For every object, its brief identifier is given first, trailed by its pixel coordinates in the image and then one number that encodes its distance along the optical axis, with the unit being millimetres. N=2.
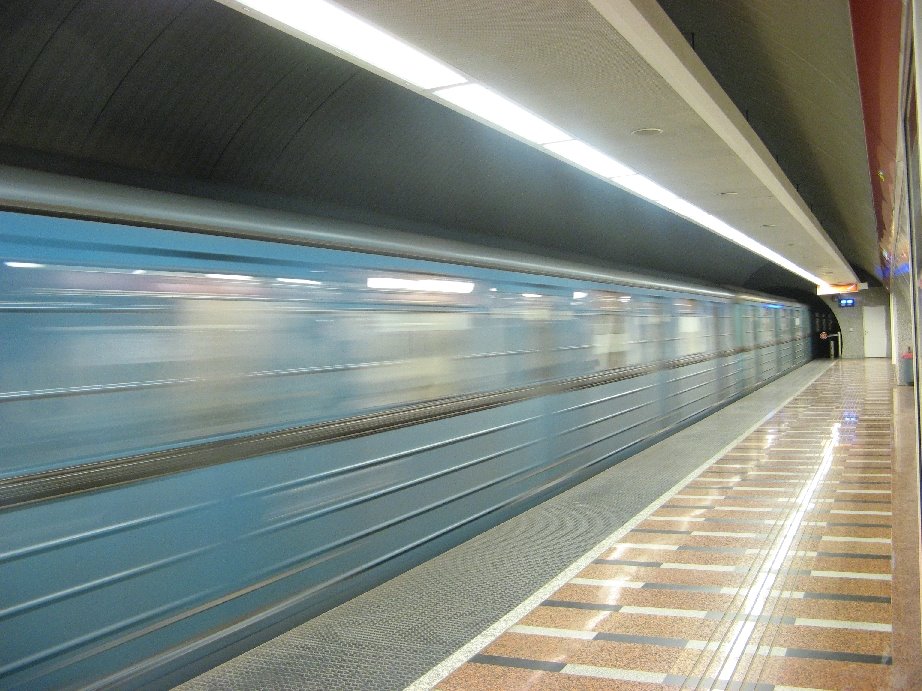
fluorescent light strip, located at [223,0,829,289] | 2953
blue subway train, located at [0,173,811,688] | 2930
